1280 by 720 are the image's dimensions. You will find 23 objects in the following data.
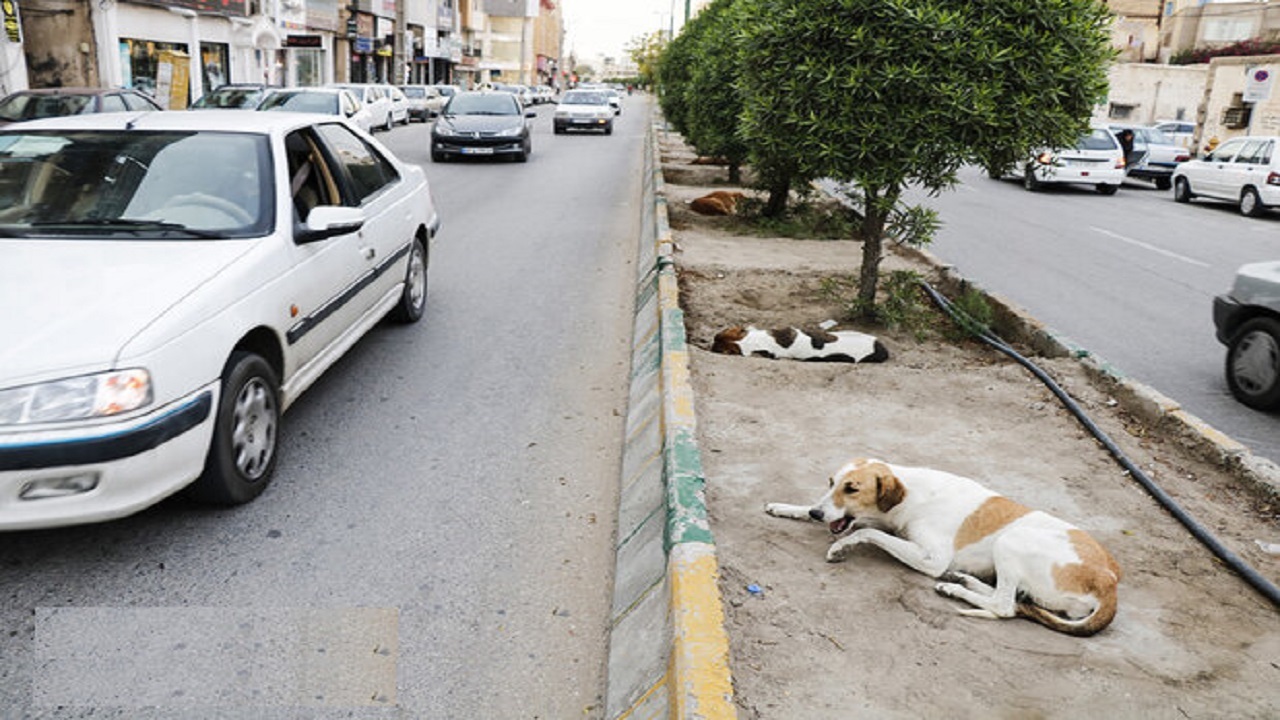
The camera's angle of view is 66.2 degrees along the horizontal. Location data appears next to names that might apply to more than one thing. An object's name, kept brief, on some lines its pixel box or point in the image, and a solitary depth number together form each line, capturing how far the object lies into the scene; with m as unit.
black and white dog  6.68
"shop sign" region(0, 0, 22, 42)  20.88
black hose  3.78
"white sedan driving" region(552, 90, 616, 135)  32.56
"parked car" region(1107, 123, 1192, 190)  25.58
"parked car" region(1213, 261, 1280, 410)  6.49
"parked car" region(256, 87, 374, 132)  21.17
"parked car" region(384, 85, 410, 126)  33.19
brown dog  14.16
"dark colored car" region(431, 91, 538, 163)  20.16
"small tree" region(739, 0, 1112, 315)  6.50
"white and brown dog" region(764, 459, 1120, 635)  3.41
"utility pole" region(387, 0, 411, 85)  56.00
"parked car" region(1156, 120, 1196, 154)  35.71
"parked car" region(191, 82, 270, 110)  20.67
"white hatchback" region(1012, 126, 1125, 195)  22.48
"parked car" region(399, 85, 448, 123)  38.25
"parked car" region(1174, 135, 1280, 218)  19.20
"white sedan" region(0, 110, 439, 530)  3.44
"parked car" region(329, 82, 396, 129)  29.35
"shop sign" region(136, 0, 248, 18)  28.34
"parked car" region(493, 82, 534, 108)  60.19
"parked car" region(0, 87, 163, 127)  14.99
